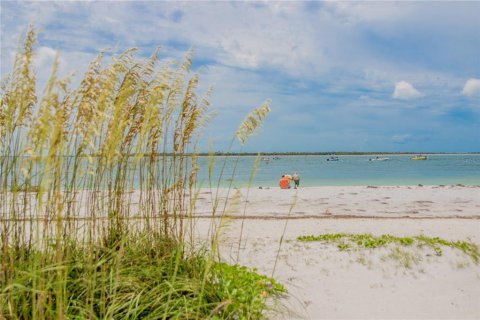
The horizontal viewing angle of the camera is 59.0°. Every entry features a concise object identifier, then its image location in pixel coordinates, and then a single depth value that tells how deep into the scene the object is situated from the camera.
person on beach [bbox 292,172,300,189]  22.94
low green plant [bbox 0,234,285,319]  3.25
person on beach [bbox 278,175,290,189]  22.50
